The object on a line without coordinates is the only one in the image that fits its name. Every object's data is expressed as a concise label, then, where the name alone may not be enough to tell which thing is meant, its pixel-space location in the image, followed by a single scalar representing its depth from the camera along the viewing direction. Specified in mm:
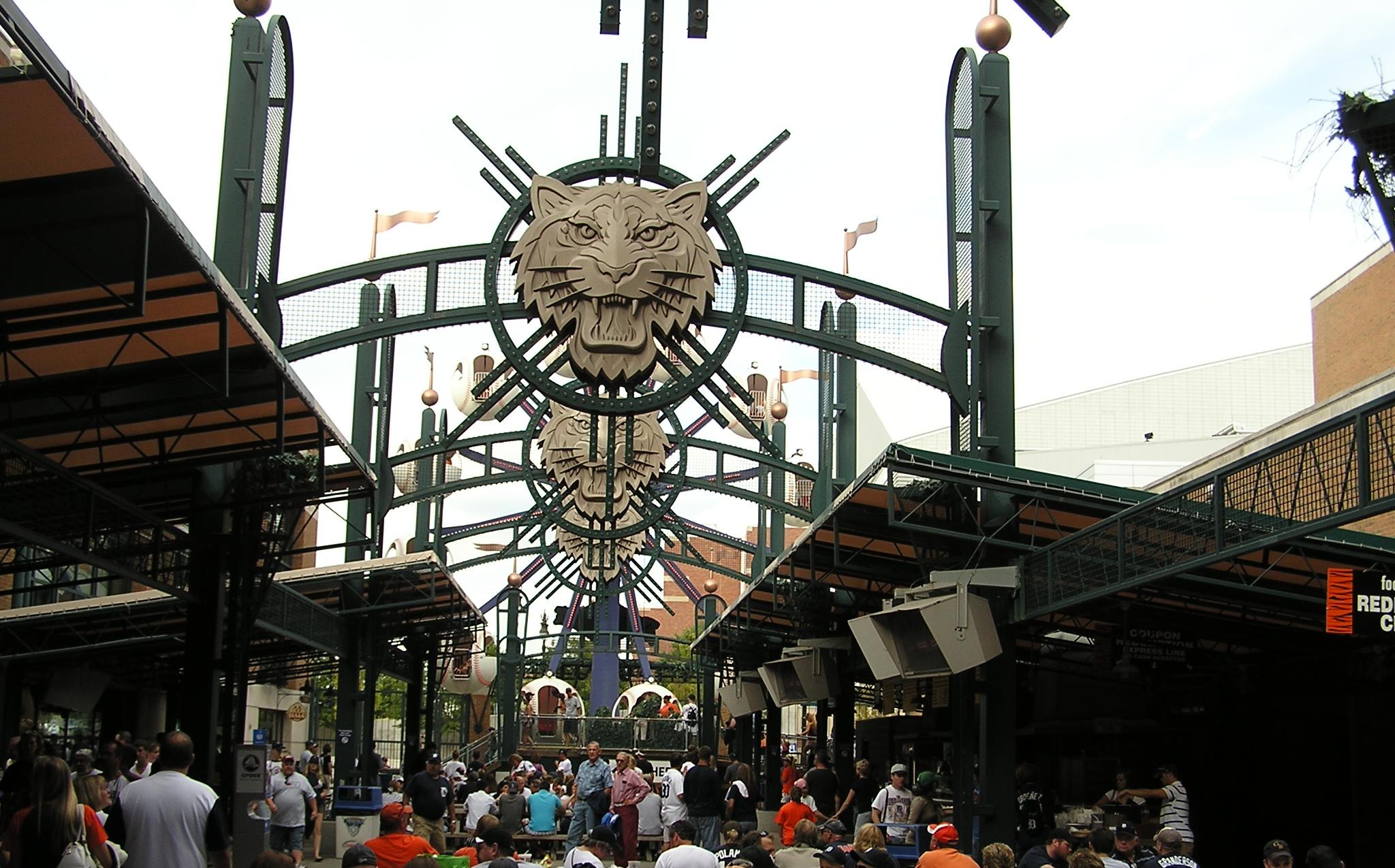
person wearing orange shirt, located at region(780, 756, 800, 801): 29734
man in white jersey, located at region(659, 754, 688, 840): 22219
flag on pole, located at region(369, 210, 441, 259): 34094
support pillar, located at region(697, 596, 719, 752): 52375
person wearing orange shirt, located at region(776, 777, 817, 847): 18062
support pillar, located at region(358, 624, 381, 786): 35219
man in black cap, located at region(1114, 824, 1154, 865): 11734
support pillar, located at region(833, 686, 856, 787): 33938
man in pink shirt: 22078
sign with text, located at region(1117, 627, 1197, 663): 21312
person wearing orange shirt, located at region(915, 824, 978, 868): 10448
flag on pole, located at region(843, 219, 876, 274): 34062
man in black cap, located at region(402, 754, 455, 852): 17156
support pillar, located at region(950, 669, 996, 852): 20531
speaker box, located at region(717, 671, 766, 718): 41312
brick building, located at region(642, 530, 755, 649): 129500
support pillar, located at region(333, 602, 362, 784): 33000
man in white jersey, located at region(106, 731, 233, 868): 8648
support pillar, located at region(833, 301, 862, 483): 33625
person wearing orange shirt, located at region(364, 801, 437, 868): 11352
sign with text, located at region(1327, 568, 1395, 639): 12859
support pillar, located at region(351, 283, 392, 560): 32750
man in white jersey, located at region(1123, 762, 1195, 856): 17594
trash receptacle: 25953
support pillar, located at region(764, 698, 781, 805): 38156
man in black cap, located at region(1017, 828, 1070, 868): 11344
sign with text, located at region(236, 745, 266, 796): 19438
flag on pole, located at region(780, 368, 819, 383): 60156
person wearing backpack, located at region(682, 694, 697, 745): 53219
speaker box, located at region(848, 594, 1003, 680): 19031
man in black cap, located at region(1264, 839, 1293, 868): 10398
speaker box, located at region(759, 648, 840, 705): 30900
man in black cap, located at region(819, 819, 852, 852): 14047
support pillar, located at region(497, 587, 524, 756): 50250
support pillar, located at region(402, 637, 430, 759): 41094
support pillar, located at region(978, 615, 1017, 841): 18953
